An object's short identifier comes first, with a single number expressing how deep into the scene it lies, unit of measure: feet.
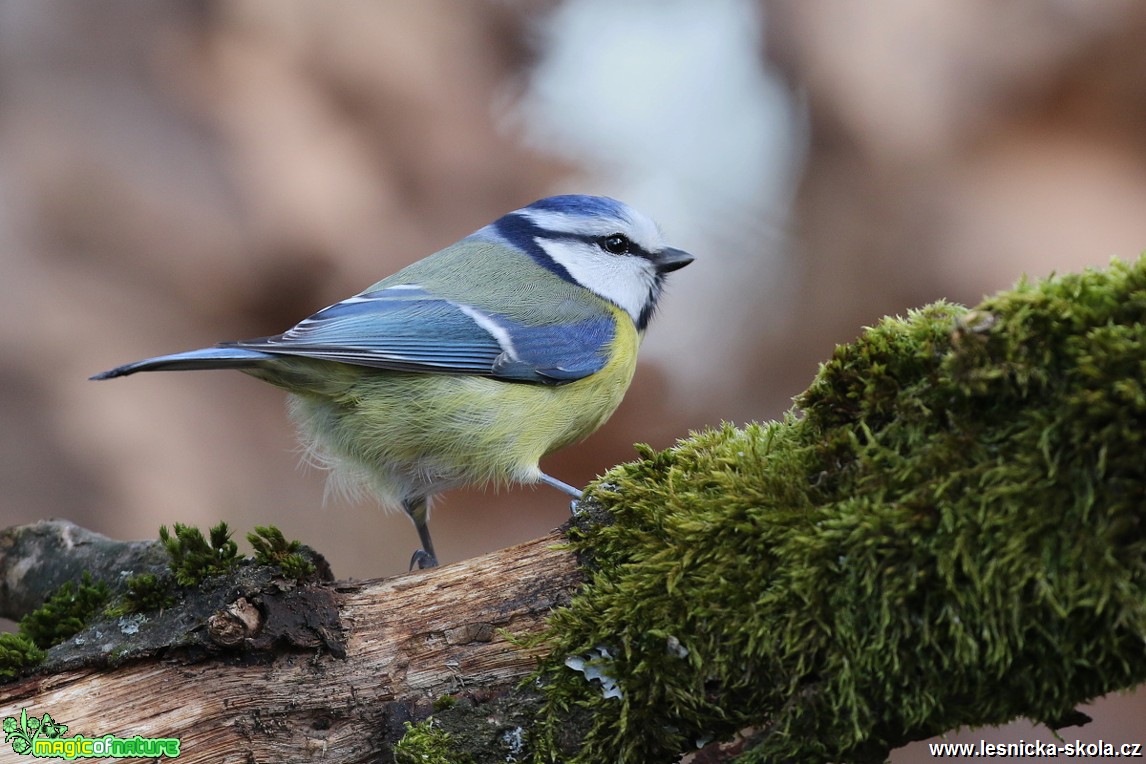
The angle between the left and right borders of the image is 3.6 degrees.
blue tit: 10.04
